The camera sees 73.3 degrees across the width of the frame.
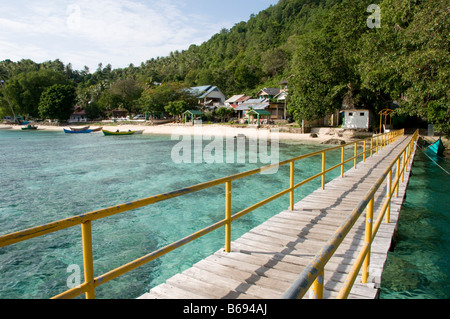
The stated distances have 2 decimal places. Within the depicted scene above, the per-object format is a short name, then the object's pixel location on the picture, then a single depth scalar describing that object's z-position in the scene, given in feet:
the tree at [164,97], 206.69
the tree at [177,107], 193.26
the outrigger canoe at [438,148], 75.05
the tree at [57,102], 237.25
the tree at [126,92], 248.73
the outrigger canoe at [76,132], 196.38
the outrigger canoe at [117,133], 168.45
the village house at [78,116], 289.33
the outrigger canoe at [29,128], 241.88
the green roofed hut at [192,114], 183.60
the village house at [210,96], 241.76
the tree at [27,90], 259.19
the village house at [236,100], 213.66
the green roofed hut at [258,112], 155.33
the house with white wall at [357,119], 113.70
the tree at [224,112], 187.83
